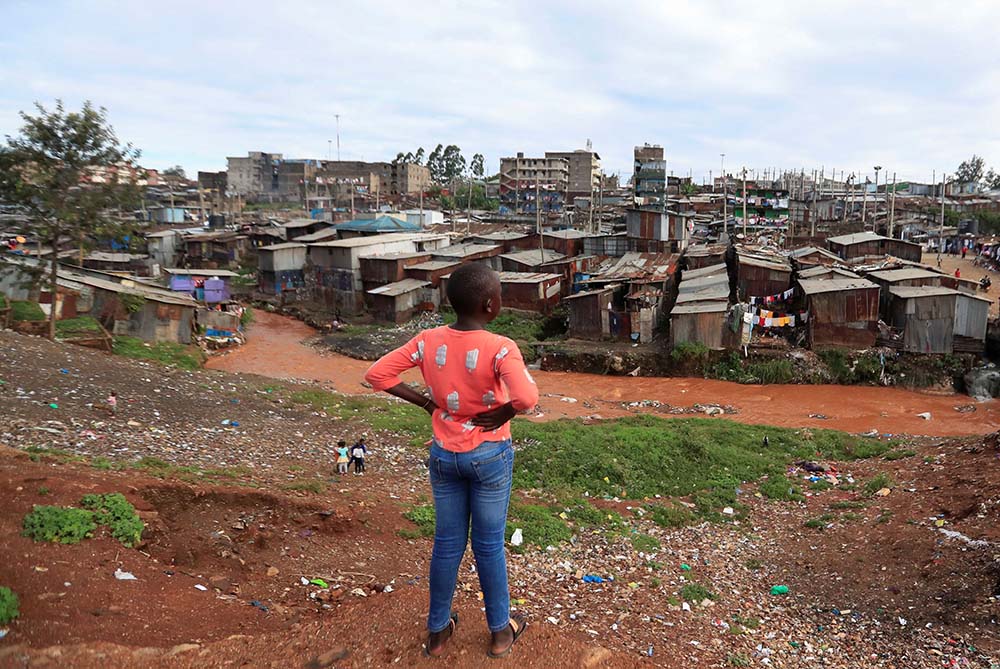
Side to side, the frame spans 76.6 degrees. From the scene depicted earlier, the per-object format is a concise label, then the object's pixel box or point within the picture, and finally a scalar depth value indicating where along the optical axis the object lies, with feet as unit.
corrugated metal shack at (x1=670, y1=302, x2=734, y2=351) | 66.90
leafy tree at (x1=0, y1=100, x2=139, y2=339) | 42.55
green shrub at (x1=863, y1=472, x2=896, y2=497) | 26.40
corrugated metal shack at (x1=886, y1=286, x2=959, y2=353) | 63.16
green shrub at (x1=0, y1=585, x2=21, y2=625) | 9.61
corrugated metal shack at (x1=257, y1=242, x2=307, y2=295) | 106.63
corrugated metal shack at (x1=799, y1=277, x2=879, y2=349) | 64.80
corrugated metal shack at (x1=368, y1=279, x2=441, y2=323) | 91.66
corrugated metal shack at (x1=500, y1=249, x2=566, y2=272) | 99.76
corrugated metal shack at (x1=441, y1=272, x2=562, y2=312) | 89.97
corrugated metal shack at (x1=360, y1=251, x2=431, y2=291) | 96.94
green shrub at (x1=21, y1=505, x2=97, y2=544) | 12.71
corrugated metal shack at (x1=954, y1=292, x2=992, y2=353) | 62.39
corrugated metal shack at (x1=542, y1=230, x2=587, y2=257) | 111.55
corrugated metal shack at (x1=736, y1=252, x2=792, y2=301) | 77.36
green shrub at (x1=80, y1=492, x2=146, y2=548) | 13.71
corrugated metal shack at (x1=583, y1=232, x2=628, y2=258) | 106.32
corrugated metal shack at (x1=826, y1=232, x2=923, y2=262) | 104.51
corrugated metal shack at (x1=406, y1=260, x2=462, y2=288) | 95.91
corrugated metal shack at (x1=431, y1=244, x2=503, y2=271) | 103.79
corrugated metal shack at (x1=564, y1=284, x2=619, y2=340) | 76.89
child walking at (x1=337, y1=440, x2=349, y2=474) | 27.48
